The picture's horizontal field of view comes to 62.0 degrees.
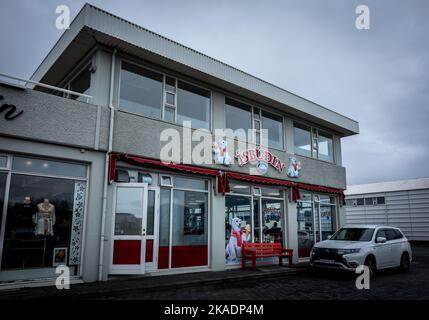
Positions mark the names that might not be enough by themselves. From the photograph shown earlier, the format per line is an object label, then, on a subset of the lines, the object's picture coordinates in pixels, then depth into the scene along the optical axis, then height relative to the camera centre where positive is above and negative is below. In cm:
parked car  1115 -83
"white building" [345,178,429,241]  2531 +143
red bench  1247 -100
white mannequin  879 +7
